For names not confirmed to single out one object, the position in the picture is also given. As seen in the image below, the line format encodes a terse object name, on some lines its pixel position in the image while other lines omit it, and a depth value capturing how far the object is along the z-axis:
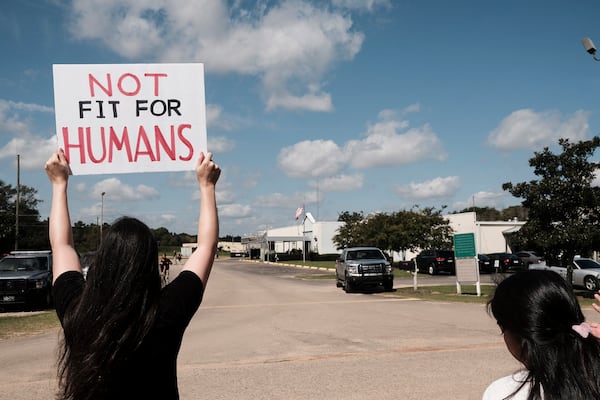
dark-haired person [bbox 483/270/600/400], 2.00
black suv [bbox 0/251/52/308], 17.81
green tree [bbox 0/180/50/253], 74.88
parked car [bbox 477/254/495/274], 40.00
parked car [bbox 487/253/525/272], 38.53
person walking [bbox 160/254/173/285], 27.97
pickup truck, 22.89
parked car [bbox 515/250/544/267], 43.83
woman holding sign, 1.99
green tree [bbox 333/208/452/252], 39.62
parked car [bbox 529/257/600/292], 22.56
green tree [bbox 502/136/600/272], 18.92
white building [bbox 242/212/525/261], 58.28
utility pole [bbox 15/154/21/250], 45.53
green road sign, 21.11
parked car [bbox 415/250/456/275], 37.75
